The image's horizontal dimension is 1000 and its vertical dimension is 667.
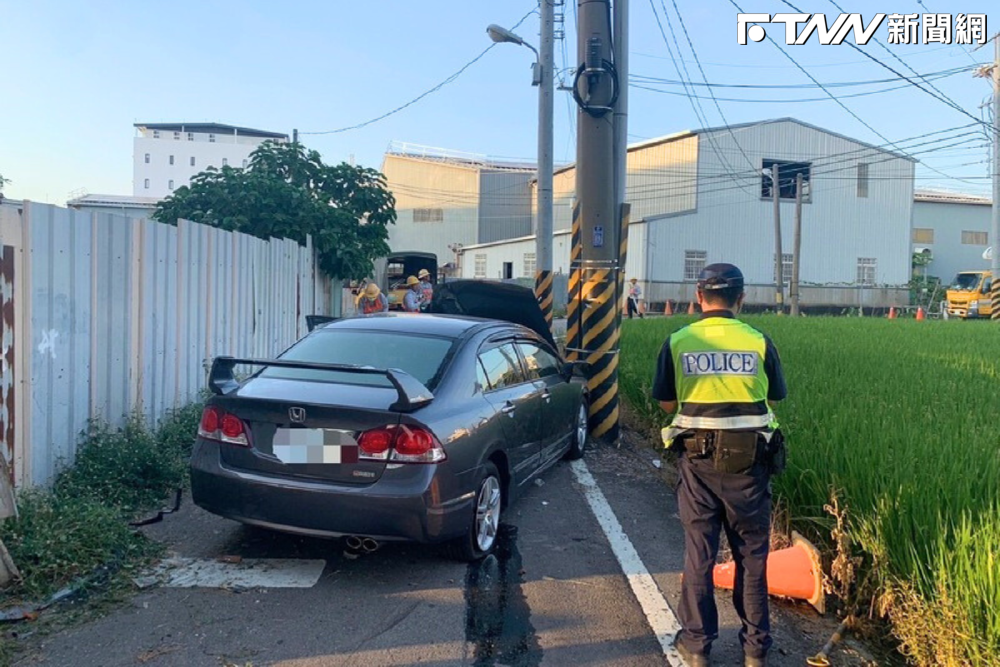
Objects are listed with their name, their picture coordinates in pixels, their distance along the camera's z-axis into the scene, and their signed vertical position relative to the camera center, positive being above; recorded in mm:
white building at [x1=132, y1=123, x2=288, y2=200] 86625 +14521
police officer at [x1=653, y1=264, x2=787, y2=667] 3703 -661
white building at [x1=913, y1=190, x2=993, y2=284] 57188 +5434
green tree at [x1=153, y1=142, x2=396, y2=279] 14453 +1710
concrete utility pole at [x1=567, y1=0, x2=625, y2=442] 8828 +1028
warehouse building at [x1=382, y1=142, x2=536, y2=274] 55875 +6760
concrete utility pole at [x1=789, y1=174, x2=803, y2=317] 34250 +2252
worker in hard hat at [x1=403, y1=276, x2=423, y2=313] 15070 +53
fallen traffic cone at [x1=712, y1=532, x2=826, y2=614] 4348 -1416
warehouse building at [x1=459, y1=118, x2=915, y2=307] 39625 +4803
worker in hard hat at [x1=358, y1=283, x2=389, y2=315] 13133 +16
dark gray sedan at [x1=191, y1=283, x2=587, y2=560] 4578 -810
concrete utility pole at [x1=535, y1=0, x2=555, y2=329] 16547 +2639
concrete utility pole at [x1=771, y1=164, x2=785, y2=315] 34844 +3095
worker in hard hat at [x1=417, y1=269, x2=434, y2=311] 15458 +156
